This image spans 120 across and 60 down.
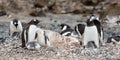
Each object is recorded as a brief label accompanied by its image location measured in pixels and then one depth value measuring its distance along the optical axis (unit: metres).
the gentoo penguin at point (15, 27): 15.08
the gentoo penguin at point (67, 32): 13.36
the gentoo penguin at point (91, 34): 10.85
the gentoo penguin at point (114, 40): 11.76
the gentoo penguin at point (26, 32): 11.14
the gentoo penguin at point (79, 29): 13.35
